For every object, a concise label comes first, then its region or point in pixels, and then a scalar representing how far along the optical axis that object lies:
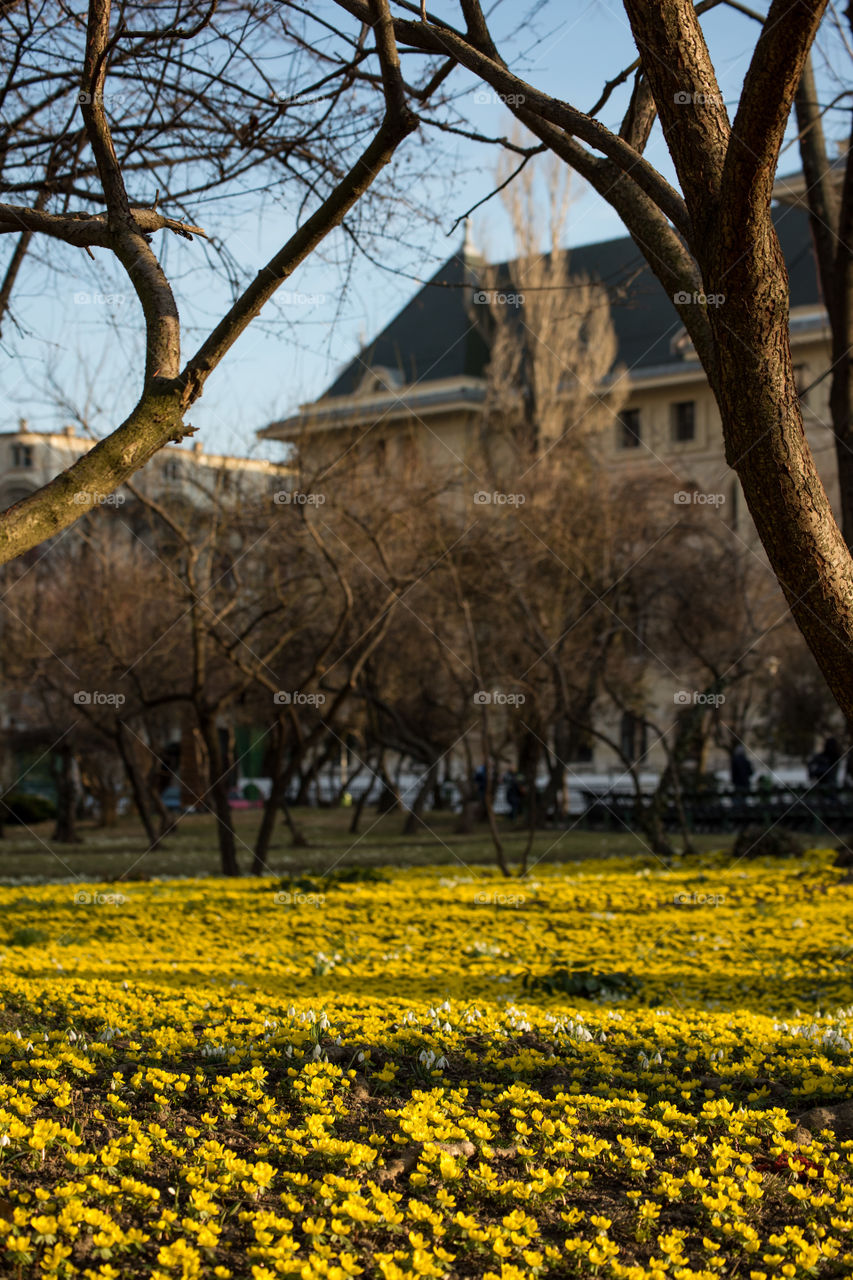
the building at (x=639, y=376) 34.16
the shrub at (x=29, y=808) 26.97
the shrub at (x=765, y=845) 14.29
